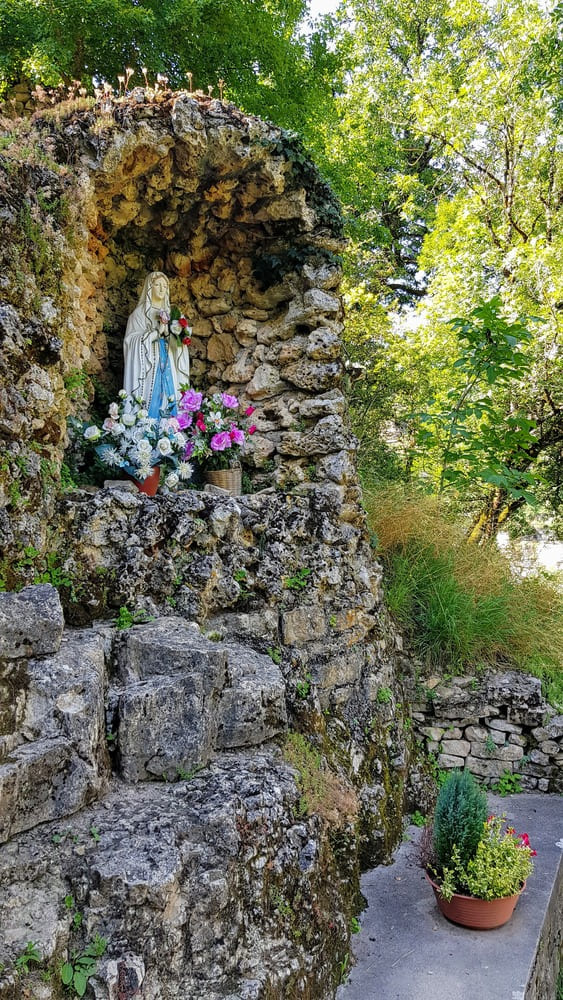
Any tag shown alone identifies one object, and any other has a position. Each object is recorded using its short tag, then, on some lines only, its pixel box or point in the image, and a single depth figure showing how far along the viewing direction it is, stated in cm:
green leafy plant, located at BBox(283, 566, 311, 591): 416
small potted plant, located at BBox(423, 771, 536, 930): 347
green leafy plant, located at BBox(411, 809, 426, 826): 468
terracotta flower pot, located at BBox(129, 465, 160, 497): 398
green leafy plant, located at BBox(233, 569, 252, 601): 388
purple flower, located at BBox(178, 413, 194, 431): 433
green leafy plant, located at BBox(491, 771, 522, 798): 526
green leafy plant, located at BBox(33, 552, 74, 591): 322
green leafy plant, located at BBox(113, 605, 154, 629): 327
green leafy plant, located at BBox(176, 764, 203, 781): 291
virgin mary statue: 463
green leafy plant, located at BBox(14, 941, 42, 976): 208
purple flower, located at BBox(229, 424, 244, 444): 453
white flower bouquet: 392
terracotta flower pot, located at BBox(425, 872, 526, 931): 348
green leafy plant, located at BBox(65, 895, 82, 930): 230
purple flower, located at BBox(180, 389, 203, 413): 454
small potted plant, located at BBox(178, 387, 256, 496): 446
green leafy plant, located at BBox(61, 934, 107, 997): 218
